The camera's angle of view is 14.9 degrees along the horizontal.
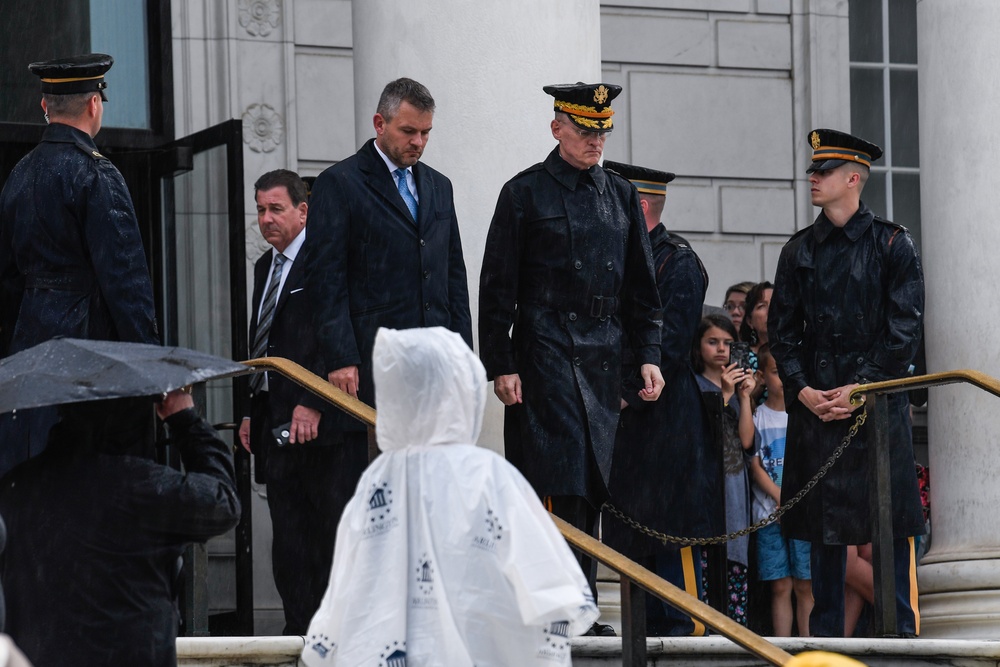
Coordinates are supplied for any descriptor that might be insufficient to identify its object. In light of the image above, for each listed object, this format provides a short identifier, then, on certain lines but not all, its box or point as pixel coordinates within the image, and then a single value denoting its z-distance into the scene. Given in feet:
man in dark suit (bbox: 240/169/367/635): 43.39
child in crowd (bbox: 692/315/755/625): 53.58
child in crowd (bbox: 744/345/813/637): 53.05
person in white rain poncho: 26.62
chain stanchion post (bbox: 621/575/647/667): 35.52
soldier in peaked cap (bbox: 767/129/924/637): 47.85
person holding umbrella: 30.22
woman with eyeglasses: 60.87
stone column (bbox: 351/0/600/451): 50.13
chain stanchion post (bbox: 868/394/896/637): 45.67
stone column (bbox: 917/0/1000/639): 54.11
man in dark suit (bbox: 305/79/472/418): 43.27
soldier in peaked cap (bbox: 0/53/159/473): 39.86
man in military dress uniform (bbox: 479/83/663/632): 43.84
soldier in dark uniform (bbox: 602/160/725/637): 49.17
